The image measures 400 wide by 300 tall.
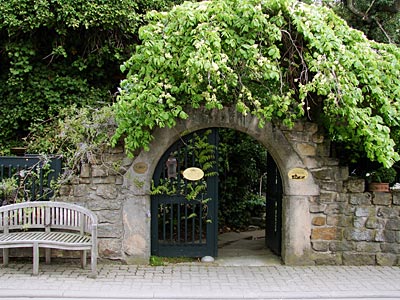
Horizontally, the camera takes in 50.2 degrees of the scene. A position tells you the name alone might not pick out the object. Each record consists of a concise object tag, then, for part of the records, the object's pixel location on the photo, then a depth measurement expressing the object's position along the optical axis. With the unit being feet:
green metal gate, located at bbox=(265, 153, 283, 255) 21.85
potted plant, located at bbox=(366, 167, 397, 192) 20.03
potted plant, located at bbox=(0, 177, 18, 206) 19.29
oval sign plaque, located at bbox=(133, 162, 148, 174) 19.66
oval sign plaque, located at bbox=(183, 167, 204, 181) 20.19
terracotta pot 20.01
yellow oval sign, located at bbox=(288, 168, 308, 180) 19.98
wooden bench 18.38
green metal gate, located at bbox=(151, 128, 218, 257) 20.30
